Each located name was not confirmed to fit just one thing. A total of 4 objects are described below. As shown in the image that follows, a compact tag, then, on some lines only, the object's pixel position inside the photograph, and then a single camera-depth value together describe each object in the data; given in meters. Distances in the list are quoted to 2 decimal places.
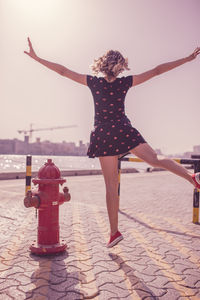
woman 3.05
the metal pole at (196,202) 4.95
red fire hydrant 3.14
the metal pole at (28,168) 6.09
